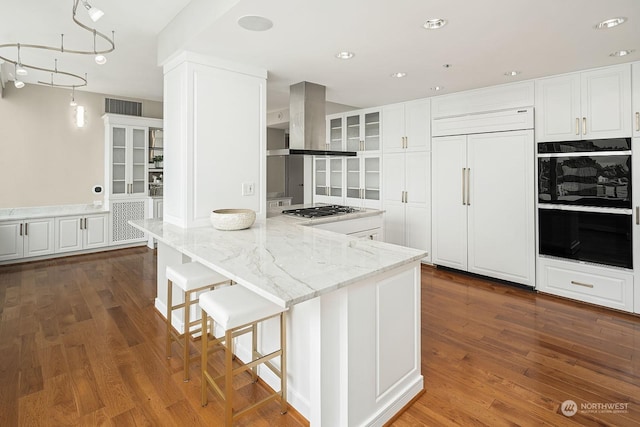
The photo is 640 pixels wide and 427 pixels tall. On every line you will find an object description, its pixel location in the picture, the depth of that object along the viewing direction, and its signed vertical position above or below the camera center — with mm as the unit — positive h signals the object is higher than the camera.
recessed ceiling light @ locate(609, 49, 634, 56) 2901 +1377
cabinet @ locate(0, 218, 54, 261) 4707 -322
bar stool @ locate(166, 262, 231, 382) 2176 -432
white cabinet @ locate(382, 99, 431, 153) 4715 +1254
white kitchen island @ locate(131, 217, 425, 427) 1584 -510
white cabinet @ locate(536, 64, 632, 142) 3244 +1094
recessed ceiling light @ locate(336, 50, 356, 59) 2918 +1381
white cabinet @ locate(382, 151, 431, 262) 4801 +233
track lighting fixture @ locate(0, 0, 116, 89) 1857 +1682
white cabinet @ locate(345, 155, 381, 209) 5363 +538
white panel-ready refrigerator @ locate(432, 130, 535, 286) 3867 +128
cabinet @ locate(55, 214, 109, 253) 5137 -267
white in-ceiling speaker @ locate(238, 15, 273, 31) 2268 +1298
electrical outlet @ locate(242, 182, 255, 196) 3231 +247
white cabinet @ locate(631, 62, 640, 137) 3150 +1084
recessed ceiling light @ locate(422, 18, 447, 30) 2326 +1310
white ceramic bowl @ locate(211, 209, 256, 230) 2736 -41
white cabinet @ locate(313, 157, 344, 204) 5842 +604
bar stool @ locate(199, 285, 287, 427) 1666 -518
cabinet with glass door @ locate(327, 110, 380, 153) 5312 +1358
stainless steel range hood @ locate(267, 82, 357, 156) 3816 +1077
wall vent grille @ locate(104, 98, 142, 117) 5639 +1806
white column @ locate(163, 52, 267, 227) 2867 +688
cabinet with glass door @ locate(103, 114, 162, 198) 5488 +1000
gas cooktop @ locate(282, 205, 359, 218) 3857 +45
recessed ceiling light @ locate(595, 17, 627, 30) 2307 +1310
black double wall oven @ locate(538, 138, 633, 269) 3250 +138
